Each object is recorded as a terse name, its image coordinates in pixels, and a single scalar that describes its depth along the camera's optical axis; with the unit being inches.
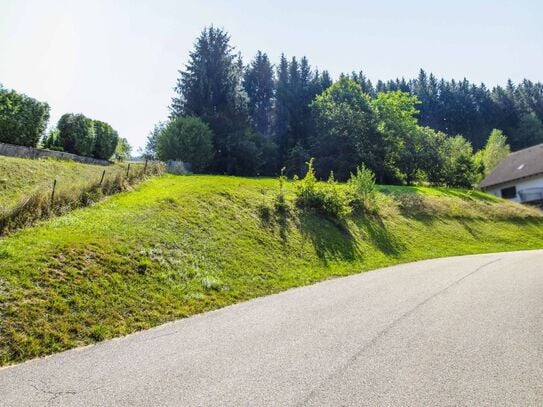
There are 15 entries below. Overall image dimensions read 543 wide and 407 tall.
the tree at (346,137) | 1653.5
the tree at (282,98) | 2617.6
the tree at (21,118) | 830.5
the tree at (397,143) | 1756.9
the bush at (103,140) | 1107.3
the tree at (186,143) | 1368.1
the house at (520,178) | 1695.4
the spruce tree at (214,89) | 1729.7
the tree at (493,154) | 2406.5
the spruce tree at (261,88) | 2997.0
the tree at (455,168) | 1823.6
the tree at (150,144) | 3027.8
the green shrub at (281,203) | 741.6
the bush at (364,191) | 917.2
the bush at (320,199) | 800.3
